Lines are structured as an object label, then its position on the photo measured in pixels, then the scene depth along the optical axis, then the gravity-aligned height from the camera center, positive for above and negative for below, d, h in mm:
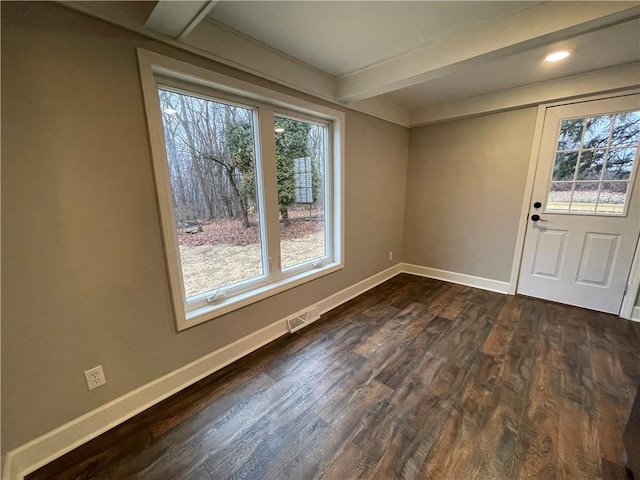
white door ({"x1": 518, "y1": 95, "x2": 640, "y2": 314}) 2365 -180
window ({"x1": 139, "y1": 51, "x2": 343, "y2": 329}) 1571 +56
